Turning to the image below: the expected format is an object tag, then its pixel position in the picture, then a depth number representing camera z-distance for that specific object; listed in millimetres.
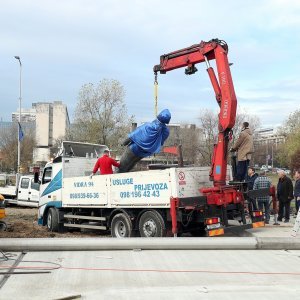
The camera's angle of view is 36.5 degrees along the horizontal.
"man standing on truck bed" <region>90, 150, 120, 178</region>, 13086
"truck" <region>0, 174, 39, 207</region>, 25984
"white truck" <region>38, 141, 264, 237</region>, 10445
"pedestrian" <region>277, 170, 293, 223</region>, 14562
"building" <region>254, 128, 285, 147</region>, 112262
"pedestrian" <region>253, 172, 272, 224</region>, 13156
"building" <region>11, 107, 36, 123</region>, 155300
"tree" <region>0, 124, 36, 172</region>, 70938
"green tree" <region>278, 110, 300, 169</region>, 54872
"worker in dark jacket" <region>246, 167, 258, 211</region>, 13277
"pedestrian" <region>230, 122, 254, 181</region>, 11578
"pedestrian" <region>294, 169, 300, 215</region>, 13789
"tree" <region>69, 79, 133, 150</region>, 40969
